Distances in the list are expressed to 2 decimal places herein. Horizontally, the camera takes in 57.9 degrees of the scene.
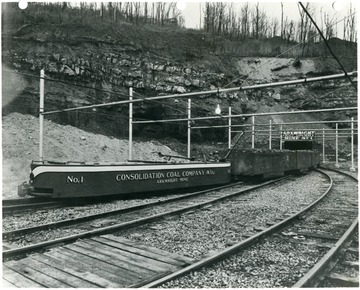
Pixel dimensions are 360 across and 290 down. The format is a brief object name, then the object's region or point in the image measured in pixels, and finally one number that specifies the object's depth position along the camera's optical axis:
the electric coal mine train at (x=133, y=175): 8.62
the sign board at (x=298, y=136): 30.89
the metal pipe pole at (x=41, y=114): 10.60
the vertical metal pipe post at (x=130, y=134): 14.07
